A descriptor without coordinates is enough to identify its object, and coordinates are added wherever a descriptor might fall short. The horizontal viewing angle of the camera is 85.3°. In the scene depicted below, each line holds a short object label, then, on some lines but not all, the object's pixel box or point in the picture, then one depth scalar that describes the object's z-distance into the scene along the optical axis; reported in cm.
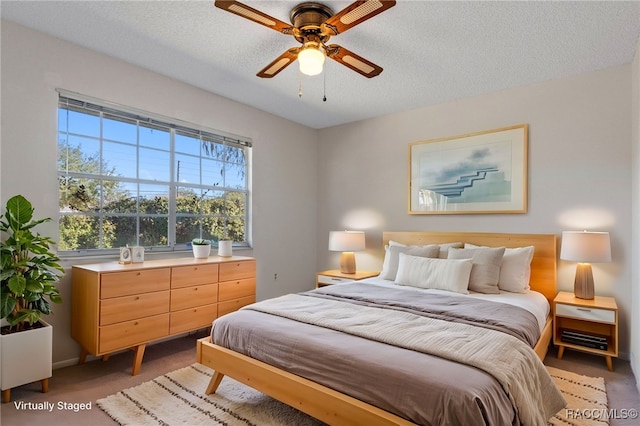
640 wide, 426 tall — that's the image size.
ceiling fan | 192
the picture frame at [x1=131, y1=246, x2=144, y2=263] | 297
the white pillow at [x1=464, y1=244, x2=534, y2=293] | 313
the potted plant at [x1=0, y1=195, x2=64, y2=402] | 219
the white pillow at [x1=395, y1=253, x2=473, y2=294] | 304
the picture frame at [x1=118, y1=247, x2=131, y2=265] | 290
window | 291
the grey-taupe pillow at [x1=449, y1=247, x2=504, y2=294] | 307
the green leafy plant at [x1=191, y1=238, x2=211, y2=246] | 344
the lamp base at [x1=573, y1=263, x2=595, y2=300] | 298
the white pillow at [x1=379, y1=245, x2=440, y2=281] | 361
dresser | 254
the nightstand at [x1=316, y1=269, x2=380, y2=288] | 417
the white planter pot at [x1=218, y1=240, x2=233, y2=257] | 363
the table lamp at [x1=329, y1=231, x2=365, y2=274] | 435
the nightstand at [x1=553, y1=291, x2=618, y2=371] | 279
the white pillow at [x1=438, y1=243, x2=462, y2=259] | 363
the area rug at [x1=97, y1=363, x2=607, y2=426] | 205
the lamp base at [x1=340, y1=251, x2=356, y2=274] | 442
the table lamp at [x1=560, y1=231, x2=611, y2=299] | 288
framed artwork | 359
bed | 143
